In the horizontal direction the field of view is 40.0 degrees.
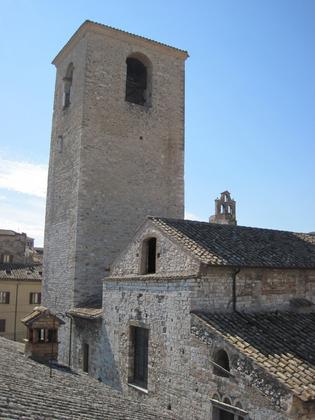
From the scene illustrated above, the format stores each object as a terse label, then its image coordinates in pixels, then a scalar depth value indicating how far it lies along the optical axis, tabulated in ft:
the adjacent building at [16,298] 96.53
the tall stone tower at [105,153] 55.26
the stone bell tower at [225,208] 82.94
